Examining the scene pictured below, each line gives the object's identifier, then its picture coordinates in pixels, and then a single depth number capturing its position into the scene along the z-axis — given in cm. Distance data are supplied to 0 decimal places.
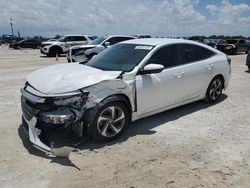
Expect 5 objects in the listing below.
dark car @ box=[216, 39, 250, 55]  1578
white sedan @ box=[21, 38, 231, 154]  273
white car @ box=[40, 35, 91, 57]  1507
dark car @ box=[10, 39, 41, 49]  2377
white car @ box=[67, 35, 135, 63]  988
